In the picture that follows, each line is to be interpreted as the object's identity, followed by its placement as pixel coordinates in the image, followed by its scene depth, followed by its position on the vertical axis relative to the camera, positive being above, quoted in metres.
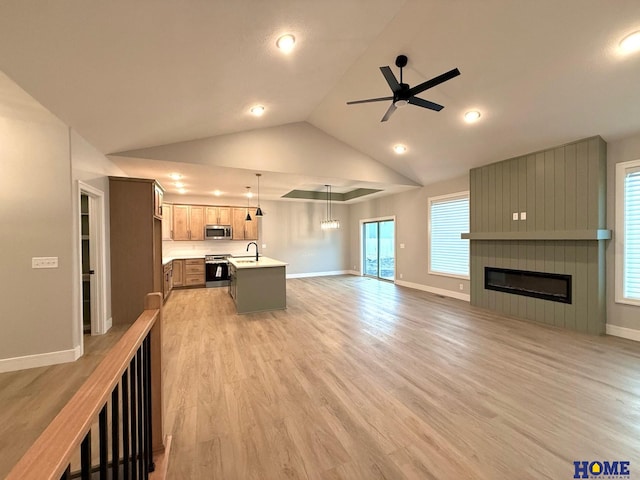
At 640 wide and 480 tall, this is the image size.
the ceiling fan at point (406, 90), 2.67 +1.50
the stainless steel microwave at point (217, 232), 8.00 +0.17
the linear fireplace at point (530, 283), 4.32 -0.82
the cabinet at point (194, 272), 7.45 -0.92
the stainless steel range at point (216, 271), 7.65 -0.91
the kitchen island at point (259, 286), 5.09 -0.91
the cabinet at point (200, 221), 7.67 +0.50
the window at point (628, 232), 3.75 +0.04
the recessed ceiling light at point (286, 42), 2.64 +1.90
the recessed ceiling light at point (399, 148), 5.44 +1.75
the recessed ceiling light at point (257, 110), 4.02 +1.89
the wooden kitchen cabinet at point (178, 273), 7.32 -0.92
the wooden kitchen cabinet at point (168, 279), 6.11 -0.95
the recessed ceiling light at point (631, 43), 2.54 +1.80
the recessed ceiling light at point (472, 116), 4.04 +1.78
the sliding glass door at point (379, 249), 8.69 -0.40
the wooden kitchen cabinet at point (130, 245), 4.31 -0.10
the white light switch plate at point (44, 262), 3.00 -0.25
